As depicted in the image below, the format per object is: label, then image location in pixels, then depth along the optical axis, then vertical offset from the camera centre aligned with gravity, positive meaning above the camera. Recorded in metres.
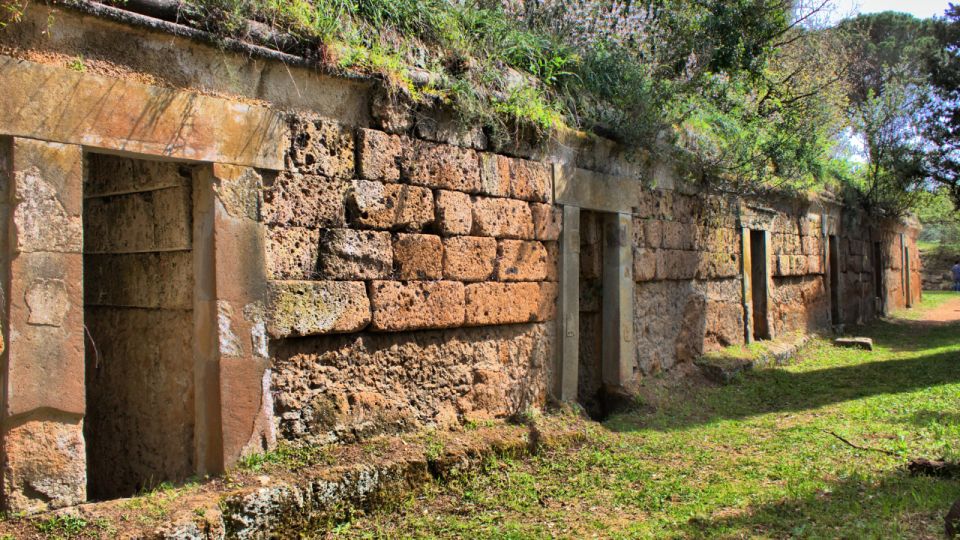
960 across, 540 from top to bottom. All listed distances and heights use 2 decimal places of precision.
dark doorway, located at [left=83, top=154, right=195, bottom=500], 4.57 -0.18
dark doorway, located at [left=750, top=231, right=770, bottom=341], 11.86 +0.01
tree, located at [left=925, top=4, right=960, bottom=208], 14.23 +3.36
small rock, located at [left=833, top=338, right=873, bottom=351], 13.05 -1.05
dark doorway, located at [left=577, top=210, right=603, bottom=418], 8.01 -0.30
